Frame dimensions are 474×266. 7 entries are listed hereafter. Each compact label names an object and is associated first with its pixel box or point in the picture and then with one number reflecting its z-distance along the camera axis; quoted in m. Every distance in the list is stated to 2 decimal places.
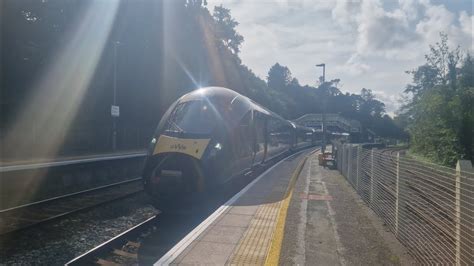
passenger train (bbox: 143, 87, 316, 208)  10.70
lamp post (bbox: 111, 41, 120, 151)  27.43
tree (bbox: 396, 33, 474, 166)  24.62
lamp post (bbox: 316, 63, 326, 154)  37.84
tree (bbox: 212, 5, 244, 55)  76.50
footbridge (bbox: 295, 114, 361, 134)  109.25
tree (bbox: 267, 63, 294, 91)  158.38
